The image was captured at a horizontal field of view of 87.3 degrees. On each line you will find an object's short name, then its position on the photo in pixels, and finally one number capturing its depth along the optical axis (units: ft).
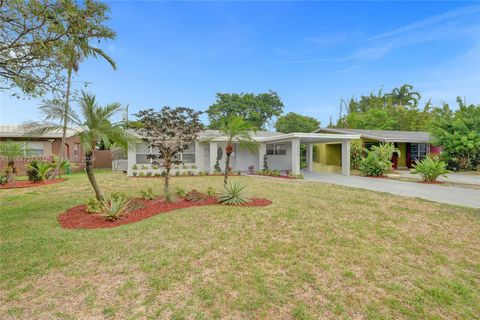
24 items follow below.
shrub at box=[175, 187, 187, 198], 31.04
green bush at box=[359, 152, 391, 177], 53.83
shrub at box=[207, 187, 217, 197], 31.12
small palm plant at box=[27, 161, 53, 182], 46.20
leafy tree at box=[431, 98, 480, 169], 60.13
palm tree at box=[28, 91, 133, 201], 24.31
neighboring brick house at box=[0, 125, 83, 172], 60.85
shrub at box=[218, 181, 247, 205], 27.23
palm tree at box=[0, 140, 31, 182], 50.32
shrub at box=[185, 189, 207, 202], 29.10
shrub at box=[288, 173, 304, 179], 52.75
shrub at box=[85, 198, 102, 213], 24.36
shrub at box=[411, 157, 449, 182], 43.75
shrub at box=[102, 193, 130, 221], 21.95
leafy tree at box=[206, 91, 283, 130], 126.82
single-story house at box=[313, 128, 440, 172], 69.00
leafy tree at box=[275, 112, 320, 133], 125.59
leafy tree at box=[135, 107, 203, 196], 28.76
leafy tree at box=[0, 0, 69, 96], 17.89
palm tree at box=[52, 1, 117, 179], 19.85
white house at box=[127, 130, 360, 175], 54.47
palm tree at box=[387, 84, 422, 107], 137.09
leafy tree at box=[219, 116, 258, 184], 33.40
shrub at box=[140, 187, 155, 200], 30.15
